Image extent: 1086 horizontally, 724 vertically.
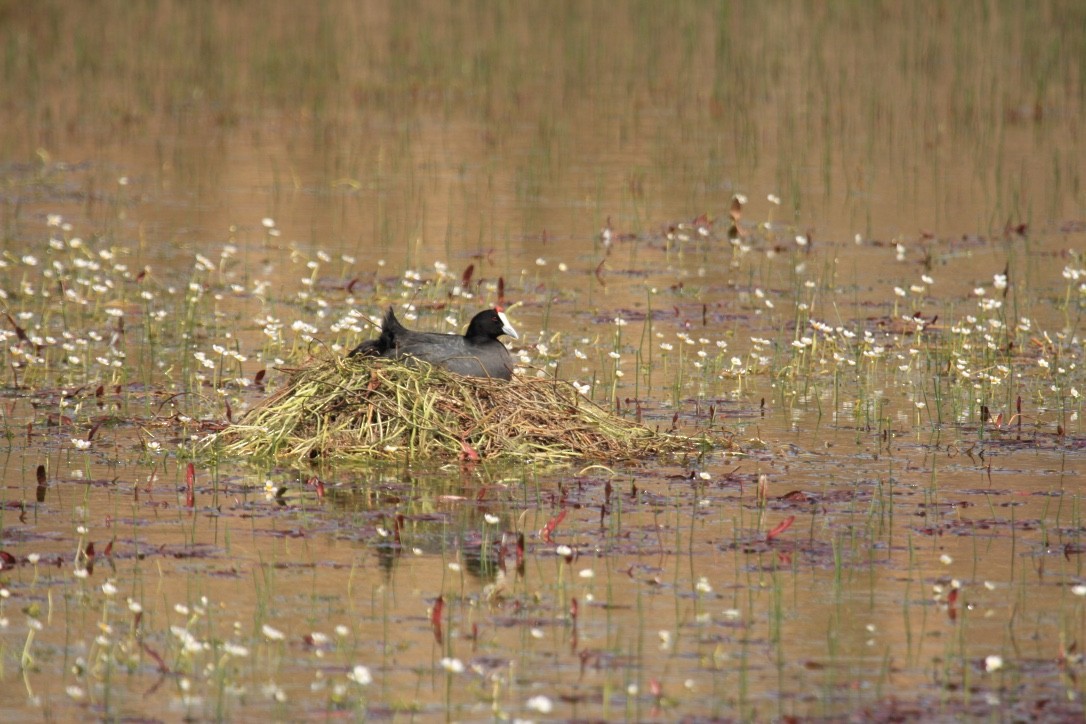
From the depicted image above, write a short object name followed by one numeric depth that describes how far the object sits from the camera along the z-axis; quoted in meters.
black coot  23.44
